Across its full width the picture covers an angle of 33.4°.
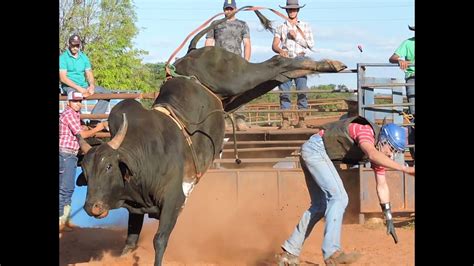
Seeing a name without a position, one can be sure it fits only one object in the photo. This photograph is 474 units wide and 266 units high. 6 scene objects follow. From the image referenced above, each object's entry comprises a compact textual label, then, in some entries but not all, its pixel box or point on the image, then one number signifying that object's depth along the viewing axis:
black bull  6.80
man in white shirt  10.98
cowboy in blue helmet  7.04
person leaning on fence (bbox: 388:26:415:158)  10.42
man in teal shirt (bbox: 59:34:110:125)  10.40
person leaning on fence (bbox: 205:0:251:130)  10.80
